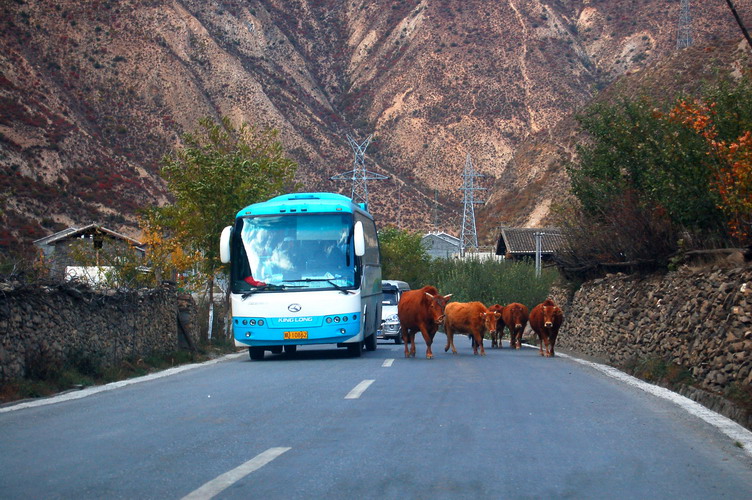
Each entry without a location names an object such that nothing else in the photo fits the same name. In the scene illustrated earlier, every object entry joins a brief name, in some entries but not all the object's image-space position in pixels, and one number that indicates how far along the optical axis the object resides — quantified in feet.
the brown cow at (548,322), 76.07
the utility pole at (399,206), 301.22
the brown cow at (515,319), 93.15
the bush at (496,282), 142.92
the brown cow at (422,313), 68.54
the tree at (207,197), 98.53
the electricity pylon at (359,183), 290.42
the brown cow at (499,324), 92.89
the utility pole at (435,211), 306.76
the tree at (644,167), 56.44
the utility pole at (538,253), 156.29
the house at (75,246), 61.46
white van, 110.63
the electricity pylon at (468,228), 256.17
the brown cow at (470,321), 79.47
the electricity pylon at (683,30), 296.96
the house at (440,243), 311.19
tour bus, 65.00
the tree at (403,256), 262.67
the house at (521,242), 202.90
